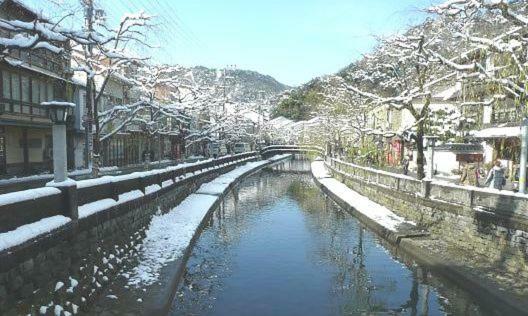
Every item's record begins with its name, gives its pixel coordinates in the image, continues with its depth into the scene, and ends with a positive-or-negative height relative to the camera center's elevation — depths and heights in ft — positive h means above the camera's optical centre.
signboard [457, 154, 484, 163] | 114.11 -4.79
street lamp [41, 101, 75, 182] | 32.42 +0.26
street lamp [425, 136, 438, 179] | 65.15 -1.96
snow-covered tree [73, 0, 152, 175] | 59.00 +12.81
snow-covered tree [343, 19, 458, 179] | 54.80 +11.52
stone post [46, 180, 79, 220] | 30.98 -3.99
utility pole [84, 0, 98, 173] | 56.62 +8.04
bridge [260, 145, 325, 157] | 228.22 -6.07
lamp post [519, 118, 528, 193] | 43.29 -1.74
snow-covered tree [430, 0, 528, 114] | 24.04 +5.71
